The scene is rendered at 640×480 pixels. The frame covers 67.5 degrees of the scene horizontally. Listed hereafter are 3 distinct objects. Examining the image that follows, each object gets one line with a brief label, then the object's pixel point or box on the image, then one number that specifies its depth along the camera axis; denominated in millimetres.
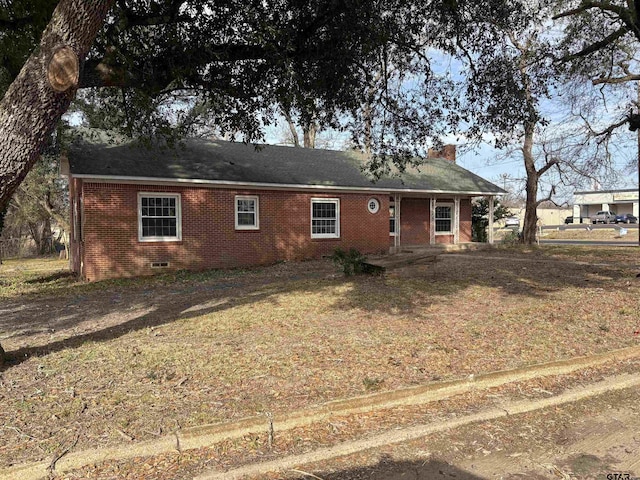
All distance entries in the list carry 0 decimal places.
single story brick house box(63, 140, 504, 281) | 14492
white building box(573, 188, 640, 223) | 72438
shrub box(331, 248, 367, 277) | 11148
